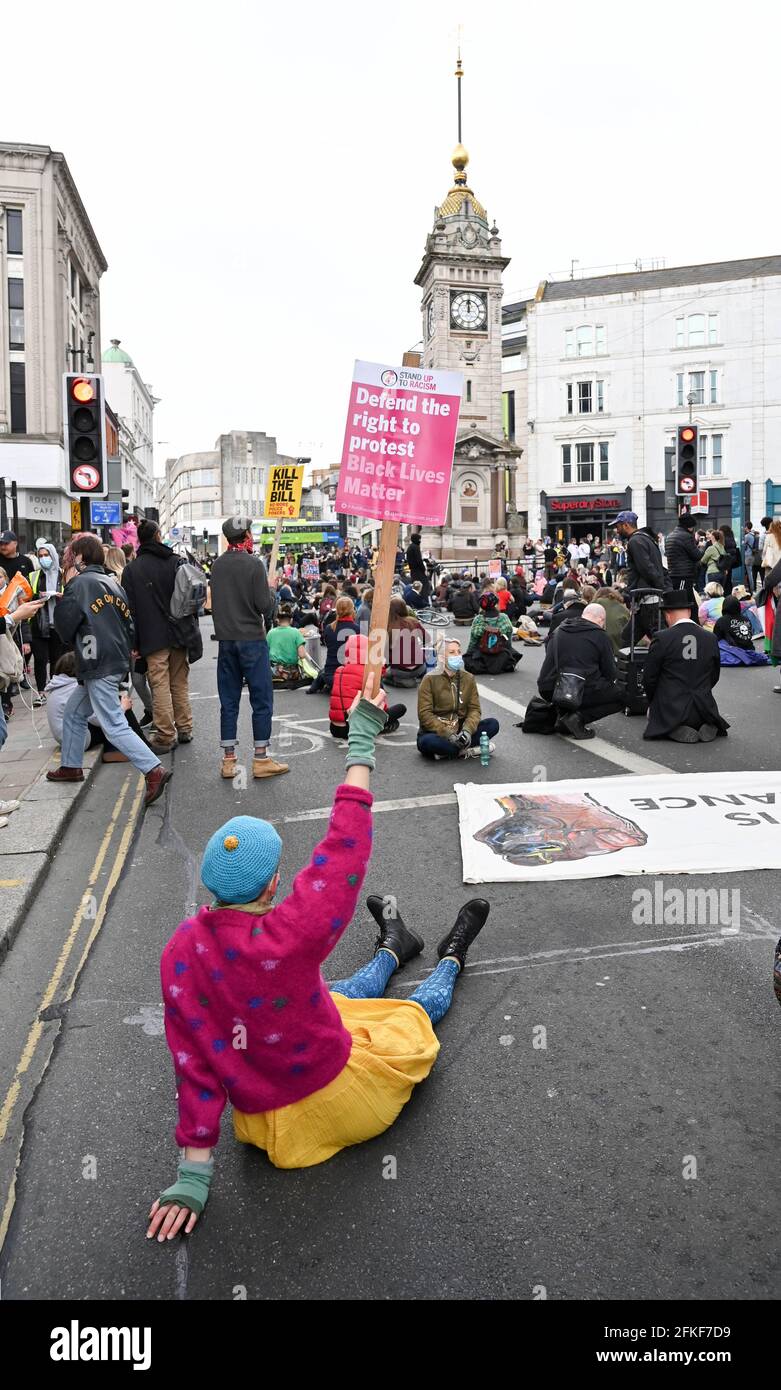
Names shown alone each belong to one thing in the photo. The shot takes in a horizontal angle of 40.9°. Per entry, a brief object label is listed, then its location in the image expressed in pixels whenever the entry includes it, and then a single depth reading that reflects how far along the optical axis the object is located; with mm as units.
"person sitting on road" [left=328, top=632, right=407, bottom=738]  9367
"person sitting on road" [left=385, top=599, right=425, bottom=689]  13555
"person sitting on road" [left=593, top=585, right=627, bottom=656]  12406
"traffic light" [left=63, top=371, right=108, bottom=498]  10992
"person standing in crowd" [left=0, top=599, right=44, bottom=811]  6878
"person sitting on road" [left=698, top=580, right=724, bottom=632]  14797
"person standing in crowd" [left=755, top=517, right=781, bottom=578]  11539
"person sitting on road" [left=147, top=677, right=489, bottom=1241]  2873
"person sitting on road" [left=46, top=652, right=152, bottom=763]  8602
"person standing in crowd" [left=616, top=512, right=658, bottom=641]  11461
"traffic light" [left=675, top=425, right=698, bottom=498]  16906
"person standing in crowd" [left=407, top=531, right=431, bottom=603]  27312
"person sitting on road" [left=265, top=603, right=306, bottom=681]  14156
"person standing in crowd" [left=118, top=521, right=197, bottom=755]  9023
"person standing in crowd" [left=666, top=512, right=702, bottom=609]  15477
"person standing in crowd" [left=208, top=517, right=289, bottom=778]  8062
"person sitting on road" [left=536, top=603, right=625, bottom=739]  9766
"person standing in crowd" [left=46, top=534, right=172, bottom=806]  7426
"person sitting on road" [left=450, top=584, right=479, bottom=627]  23734
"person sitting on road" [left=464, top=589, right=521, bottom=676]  14609
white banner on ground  5727
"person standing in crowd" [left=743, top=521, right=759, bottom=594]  23597
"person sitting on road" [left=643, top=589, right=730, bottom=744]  9289
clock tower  54781
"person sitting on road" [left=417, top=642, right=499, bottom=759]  8867
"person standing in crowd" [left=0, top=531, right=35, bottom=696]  11453
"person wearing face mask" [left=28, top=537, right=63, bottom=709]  12219
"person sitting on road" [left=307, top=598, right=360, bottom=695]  11695
